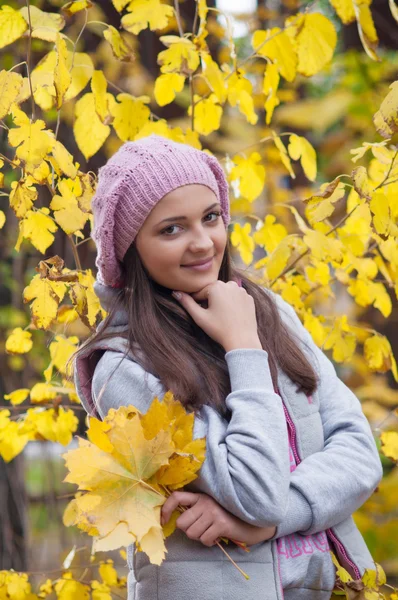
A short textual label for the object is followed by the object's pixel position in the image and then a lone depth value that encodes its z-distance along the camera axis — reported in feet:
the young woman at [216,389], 6.99
